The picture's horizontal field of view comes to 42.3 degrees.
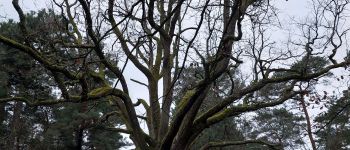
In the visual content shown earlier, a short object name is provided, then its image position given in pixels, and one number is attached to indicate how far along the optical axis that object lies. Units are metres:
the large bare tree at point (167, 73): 8.93
